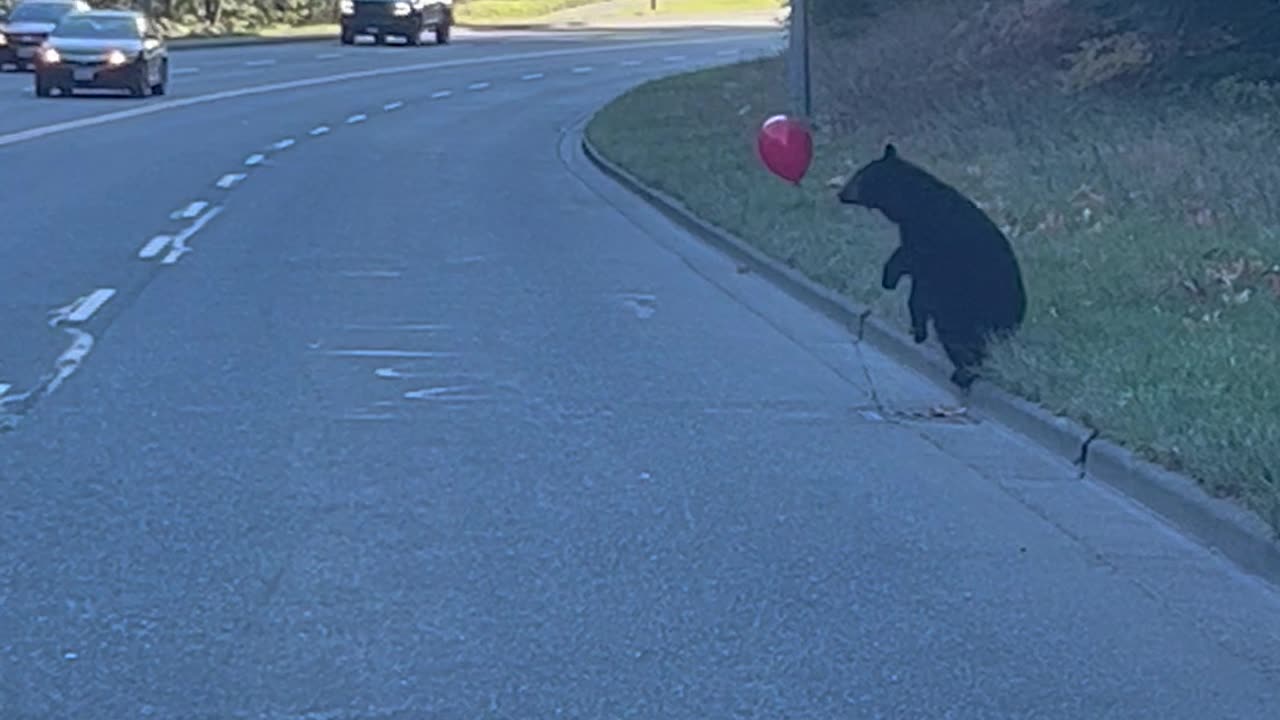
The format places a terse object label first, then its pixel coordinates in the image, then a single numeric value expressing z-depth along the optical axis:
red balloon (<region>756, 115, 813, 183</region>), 16.84
